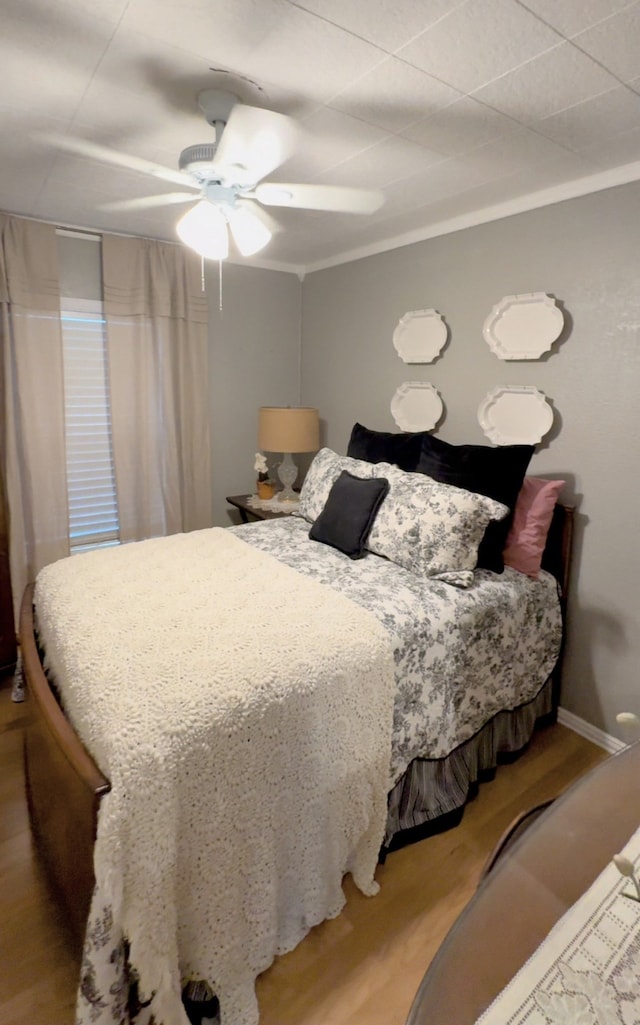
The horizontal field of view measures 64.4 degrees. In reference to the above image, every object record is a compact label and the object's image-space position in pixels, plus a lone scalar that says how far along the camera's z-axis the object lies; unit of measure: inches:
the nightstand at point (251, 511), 128.3
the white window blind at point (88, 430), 118.9
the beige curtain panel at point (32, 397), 106.4
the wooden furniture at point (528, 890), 28.9
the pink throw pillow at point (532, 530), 86.7
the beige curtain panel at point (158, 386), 120.8
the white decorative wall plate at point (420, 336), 110.3
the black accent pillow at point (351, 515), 89.8
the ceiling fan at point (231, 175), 53.7
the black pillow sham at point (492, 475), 84.2
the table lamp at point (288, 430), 131.3
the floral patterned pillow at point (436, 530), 79.6
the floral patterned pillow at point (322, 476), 102.8
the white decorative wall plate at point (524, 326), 89.4
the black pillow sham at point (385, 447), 104.7
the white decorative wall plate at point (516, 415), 93.1
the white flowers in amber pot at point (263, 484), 139.8
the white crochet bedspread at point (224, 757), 43.1
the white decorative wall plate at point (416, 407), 113.8
